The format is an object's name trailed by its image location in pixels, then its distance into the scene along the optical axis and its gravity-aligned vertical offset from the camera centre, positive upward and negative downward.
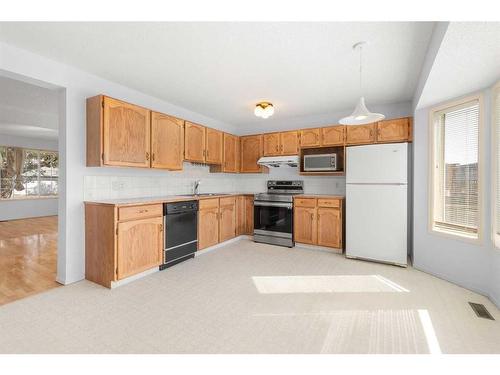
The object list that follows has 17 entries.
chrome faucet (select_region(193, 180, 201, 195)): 4.52 +0.01
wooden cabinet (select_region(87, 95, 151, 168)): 2.76 +0.63
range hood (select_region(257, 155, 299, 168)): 4.50 +0.47
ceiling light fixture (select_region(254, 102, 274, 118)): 3.69 +1.14
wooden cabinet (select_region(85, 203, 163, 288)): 2.63 -0.61
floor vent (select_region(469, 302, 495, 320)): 2.11 -1.09
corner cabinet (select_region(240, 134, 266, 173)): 4.94 +0.69
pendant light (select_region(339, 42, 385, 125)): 2.39 +0.68
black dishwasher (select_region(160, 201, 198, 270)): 3.23 -0.62
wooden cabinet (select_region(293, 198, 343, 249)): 3.95 -0.57
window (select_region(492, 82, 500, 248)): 2.35 +0.25
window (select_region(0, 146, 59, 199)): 6.66 +0.39
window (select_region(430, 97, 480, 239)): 2.66 +0.21
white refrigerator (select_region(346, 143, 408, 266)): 3.35 -0.22
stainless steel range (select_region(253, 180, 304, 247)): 4.34 -0.55
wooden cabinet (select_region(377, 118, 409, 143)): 3.68 +0.85
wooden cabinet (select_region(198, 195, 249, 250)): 3.91 -0.56
